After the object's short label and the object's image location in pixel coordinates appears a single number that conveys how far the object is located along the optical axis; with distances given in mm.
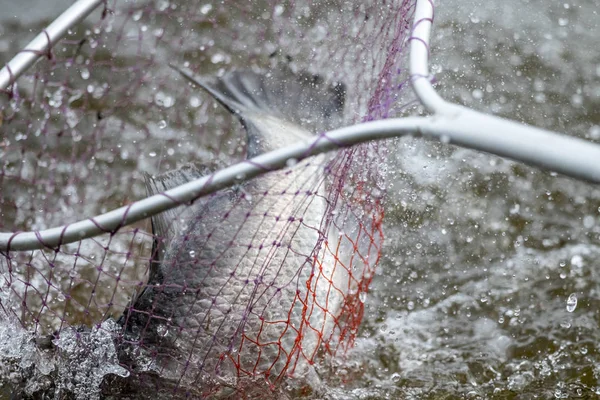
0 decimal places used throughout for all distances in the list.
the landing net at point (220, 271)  4051
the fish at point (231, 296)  4035
